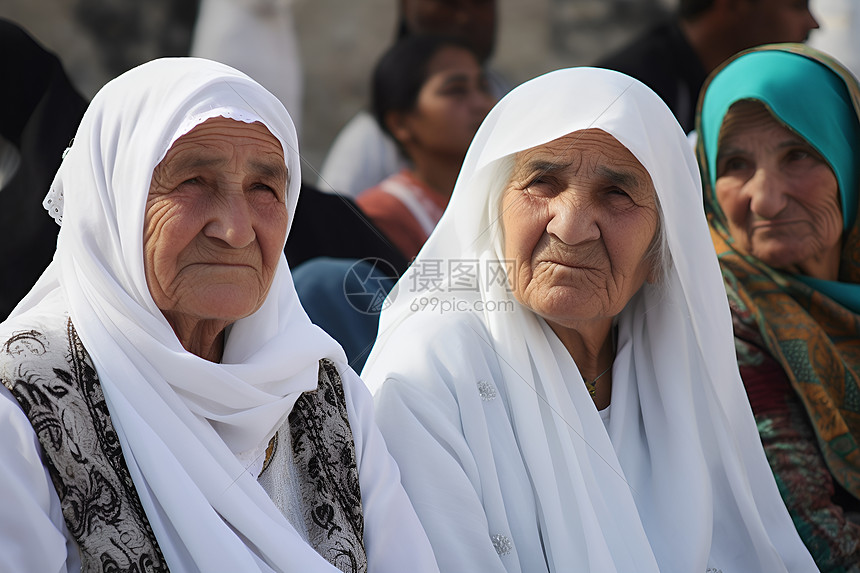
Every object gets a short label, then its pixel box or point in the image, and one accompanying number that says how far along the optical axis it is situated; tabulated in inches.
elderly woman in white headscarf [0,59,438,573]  68.4
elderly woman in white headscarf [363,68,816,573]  90.7
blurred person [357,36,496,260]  209.2
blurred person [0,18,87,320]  127.6
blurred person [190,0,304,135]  209.2
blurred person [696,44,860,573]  117.1
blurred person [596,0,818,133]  228.8
